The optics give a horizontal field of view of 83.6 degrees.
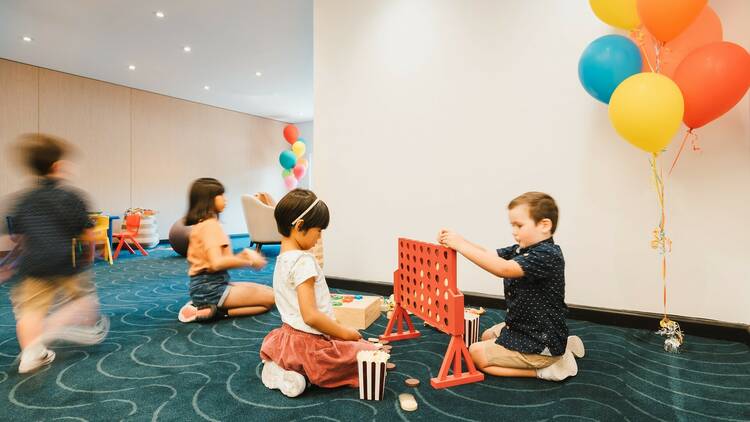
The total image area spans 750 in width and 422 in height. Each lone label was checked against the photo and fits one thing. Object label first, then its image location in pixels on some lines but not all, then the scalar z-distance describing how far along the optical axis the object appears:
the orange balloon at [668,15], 2.04
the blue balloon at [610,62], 2.25
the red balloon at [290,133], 8.81
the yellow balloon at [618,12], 2.27
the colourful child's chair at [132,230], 6.38
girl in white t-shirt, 1.67
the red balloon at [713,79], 2.00
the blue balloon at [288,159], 8.38
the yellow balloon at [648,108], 2.00
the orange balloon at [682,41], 2.27
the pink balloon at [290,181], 9.12
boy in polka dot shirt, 1.82
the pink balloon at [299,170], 8.79
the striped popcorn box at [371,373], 1.60
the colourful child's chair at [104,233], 5.40
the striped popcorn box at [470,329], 2.22
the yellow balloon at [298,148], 8.56
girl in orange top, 2.74
